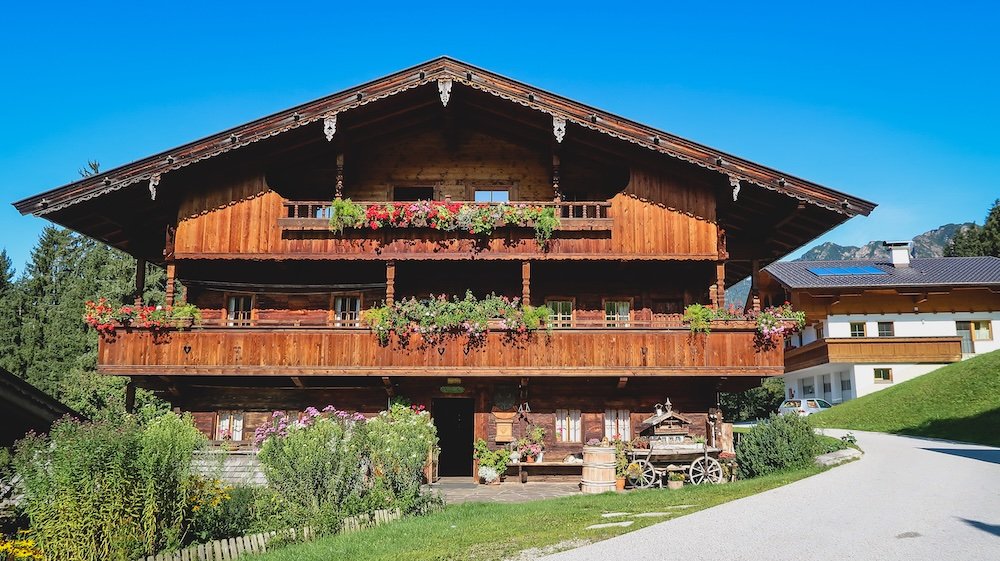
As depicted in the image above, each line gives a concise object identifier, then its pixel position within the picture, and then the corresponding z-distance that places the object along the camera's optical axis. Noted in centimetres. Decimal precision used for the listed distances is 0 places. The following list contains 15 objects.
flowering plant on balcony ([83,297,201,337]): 1922
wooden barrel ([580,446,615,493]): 1798
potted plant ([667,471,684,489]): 1795
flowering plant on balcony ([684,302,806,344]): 1916
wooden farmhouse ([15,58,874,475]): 1936
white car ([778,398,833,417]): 4201
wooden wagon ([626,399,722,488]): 1823
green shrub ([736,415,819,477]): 1728
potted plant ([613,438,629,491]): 1833
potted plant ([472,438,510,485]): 1967
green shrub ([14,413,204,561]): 921
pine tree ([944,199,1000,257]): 6241
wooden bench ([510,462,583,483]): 1986
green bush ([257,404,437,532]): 1233
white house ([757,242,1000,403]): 4172
